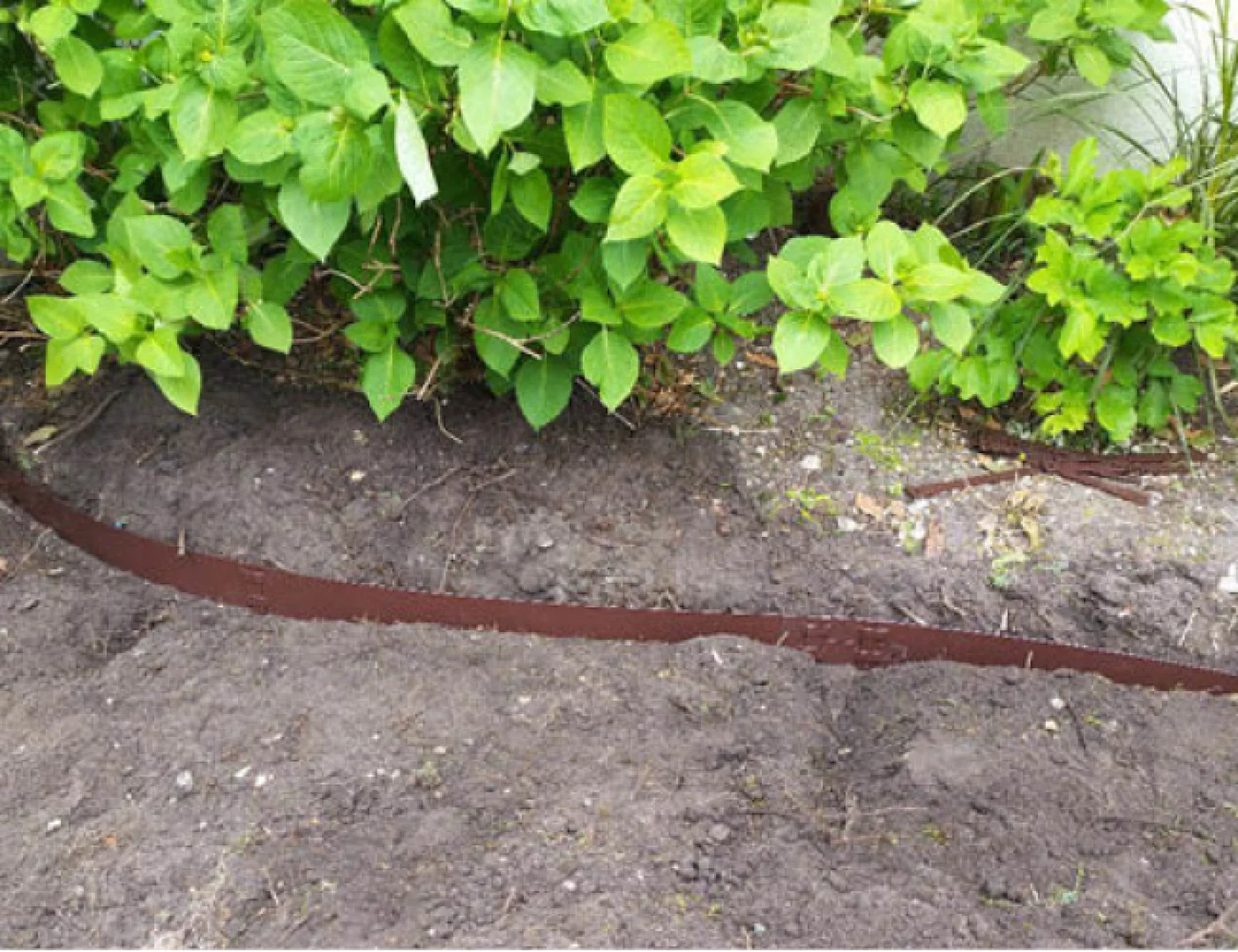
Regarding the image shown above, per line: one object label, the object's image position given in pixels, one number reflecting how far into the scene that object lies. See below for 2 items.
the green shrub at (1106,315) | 2.37
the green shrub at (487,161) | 1.68
